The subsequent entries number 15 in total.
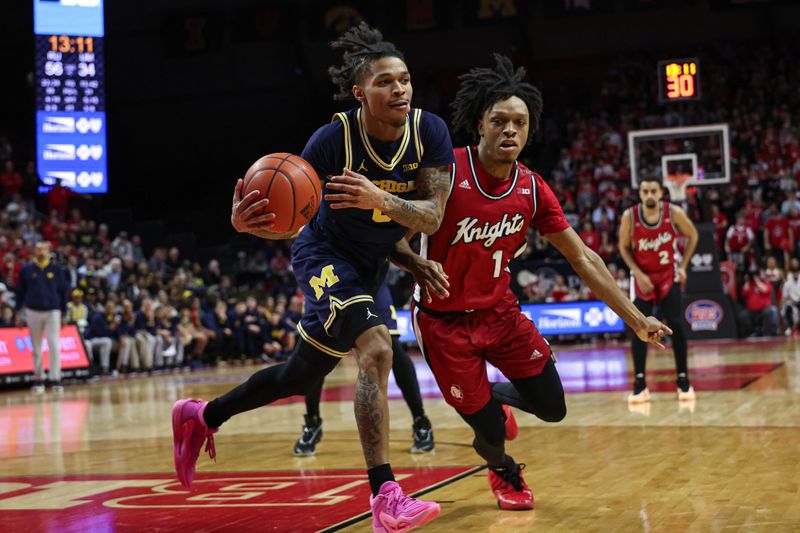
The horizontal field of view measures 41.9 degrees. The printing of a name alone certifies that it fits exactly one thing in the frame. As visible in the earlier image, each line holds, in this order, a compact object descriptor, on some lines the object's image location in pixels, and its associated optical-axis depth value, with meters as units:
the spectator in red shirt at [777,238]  20.92
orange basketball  4.13
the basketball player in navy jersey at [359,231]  4.18
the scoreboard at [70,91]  21.08
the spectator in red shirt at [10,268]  17.52
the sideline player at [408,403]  6.29
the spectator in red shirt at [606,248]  21.13
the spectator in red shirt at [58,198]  21.98
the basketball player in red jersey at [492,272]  4.71
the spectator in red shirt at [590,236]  21.28
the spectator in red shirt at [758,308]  19.11
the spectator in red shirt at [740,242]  20.81
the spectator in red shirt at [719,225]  21.64
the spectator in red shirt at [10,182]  22.11
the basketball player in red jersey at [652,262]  8.74
